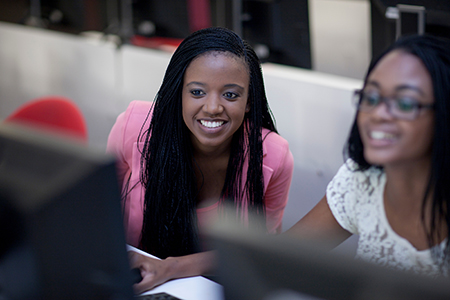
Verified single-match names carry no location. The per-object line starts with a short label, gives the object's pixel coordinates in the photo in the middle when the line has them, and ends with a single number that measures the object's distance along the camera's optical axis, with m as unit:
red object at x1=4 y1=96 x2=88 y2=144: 2.83
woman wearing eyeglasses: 2.03
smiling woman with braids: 2.36
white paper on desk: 2.22
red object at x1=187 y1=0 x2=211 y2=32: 3.73
